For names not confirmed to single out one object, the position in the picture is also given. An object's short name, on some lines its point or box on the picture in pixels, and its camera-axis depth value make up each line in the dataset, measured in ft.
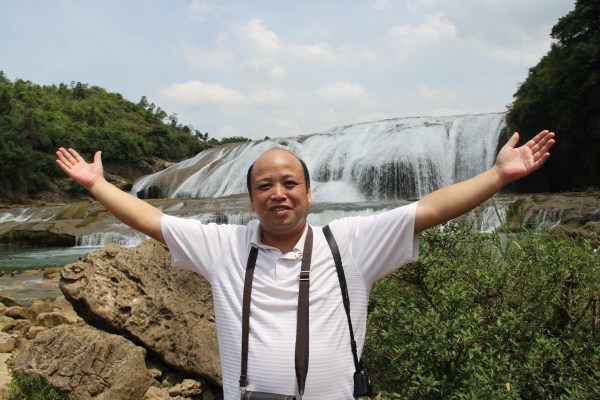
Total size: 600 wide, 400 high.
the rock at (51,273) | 38.57
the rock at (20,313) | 25.00
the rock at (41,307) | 25.68
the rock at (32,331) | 20.13
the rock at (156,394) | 12.54
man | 5.33
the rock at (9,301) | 29.27
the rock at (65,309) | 22.79
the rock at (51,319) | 22.26
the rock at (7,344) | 18.80
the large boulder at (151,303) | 13.61
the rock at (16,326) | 22.21
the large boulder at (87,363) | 11.87
